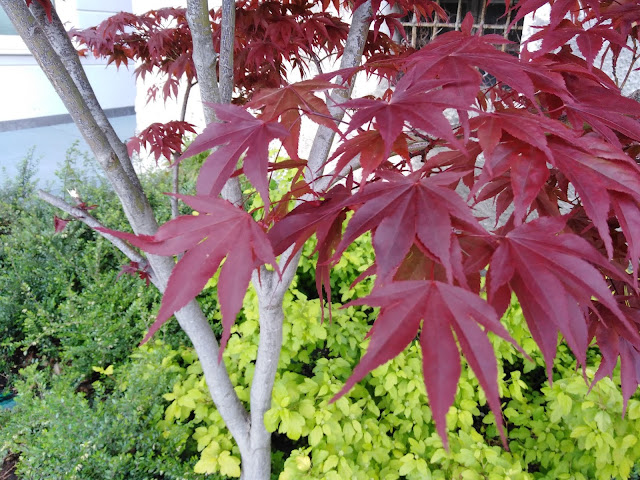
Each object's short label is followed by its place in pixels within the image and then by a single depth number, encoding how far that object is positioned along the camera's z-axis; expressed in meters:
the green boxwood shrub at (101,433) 1.27
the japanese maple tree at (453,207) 0.38
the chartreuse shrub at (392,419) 1.24
